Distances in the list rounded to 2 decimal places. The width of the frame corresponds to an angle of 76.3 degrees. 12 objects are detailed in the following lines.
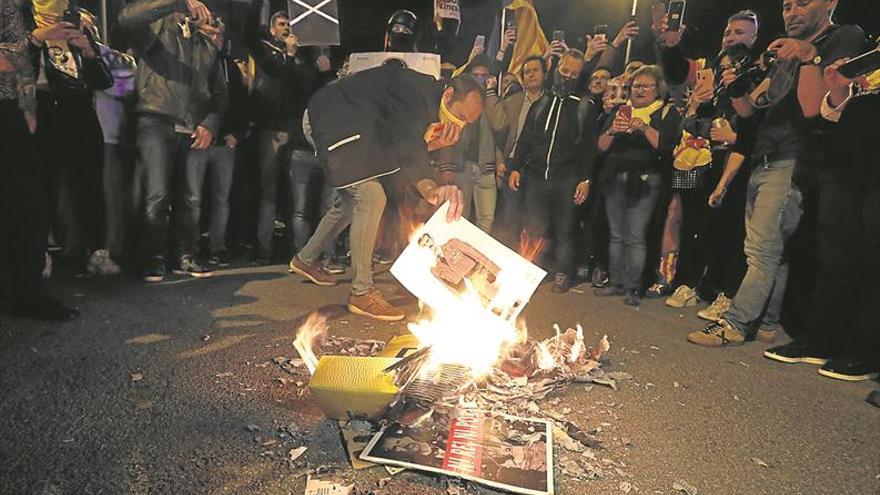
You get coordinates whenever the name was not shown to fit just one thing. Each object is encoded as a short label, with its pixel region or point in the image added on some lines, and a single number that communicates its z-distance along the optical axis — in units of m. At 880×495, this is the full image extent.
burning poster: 2.88
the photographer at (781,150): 3.52
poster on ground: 1.87
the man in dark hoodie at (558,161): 4.80
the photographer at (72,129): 3.93
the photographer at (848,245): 3.15
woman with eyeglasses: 4.53
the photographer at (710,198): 4.32
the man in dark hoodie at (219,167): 4.57
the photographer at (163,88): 4.08
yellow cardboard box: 2.03
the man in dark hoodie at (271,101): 4.86
